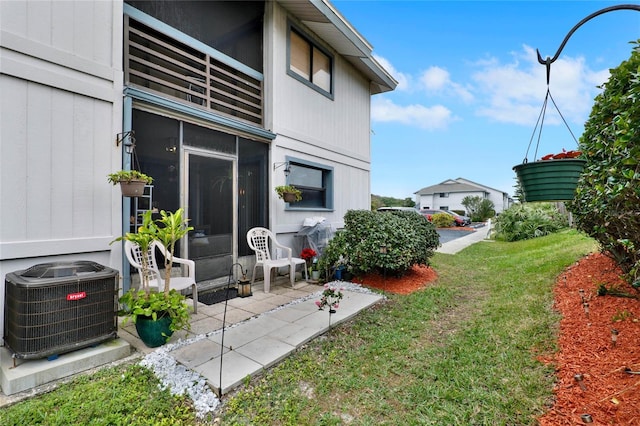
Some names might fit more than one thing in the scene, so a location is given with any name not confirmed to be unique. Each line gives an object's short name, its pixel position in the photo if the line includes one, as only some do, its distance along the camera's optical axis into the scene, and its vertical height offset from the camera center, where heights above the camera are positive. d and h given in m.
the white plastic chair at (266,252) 5.03 -0.67
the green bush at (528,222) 12.17 -0.27
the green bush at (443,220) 21.28 -0.30
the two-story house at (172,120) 3.05 +1.44
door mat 4.48 -1.28
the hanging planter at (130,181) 3.38 +0.42
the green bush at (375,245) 5.32 -0.55
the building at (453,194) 37.59 +2.92
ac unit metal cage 2.40 -0.80
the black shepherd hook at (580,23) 2.00 +1.42
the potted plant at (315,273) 5.93 -1.15
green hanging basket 2.07 +0.28
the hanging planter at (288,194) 5.75 +0.45
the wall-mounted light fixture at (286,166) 5.98 +1.04
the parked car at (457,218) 21.69 -0.17
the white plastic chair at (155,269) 3.60 -0.69
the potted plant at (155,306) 2.93 -0.90
